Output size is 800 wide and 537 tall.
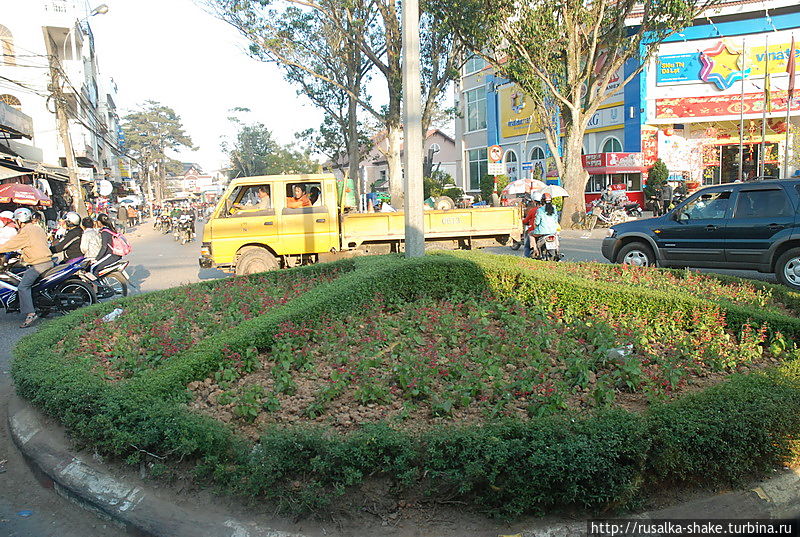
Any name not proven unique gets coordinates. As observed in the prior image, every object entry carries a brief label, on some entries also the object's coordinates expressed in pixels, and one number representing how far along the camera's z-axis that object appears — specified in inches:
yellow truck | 446.9
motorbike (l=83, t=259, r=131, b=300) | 414.0
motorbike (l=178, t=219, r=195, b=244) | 997.2
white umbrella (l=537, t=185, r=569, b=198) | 855.7
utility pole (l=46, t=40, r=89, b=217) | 968.9
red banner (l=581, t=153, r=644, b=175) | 1176.2
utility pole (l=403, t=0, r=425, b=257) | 309.1
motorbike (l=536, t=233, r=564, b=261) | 455.8
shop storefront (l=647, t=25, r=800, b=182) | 1126.4
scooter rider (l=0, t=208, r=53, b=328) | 369.7
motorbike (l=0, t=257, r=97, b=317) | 376.5
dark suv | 388.2
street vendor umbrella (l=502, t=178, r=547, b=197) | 918.4
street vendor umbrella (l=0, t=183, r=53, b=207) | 732.0
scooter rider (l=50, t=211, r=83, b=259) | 414.6
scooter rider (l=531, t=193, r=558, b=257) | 457.1
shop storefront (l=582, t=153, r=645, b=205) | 1182.9
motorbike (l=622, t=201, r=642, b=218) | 1043.9
